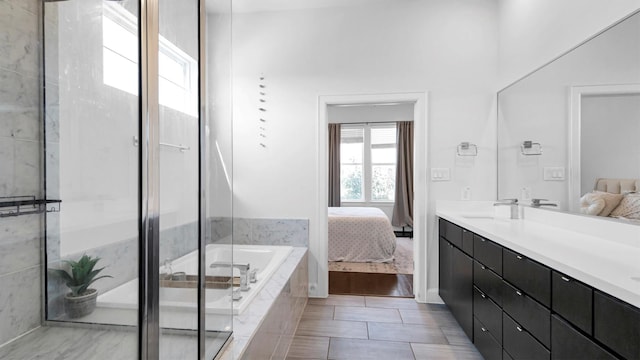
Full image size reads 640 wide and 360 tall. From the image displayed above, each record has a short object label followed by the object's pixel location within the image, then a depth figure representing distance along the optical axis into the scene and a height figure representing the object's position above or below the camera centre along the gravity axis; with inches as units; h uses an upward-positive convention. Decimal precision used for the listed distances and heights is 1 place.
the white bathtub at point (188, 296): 41.1 -17.3
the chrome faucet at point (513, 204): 100.2 -8.6
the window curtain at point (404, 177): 248.4 +0.8
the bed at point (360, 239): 167.5 -33.2
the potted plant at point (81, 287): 43.2 -15.3
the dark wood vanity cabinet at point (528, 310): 39.3 -22.3
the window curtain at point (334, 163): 258.5 +12.5
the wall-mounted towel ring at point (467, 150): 115.2 +10.5
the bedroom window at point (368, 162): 258.1 +13.3
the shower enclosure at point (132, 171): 39.0 +0.9
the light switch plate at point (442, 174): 116.3 +1.6
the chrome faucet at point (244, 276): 77.1 -25.3
